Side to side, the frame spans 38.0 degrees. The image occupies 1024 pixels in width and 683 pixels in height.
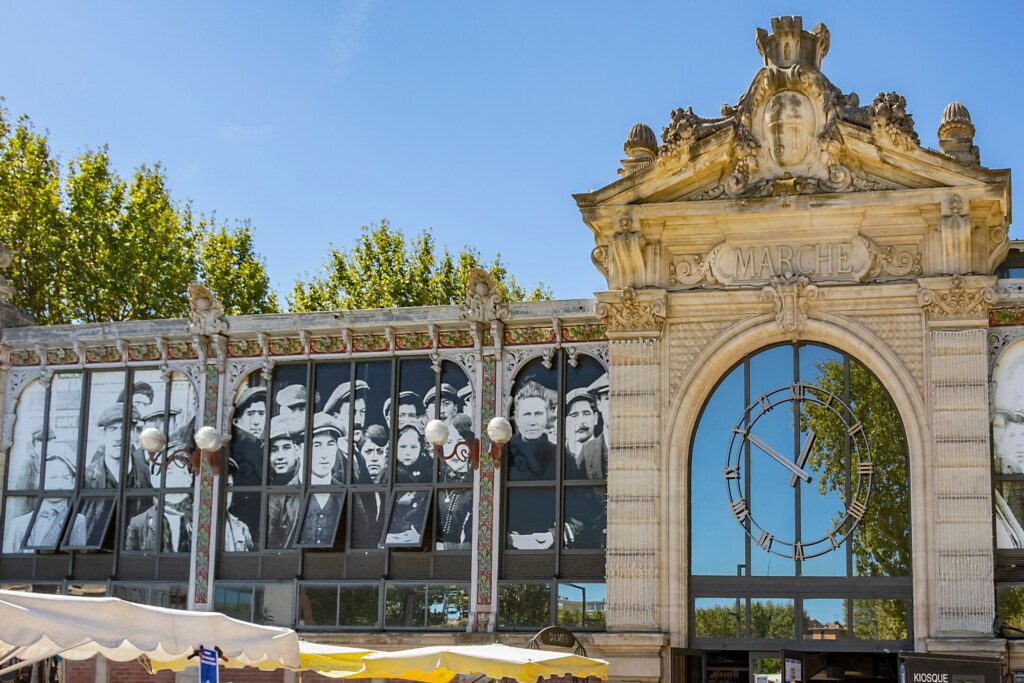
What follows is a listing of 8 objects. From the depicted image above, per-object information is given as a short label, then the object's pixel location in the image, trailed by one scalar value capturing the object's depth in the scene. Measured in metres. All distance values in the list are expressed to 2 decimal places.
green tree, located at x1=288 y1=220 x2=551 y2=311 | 46.22
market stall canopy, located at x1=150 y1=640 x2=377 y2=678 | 17.80
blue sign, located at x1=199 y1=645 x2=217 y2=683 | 14.19
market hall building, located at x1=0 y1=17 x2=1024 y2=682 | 23.62
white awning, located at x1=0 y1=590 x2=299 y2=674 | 13.32
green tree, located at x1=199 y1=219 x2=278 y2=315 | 43.12
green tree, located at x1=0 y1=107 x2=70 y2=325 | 37.38
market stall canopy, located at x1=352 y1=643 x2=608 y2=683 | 18.33
